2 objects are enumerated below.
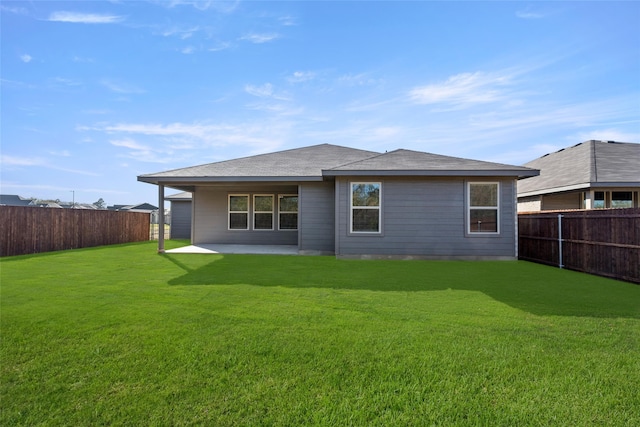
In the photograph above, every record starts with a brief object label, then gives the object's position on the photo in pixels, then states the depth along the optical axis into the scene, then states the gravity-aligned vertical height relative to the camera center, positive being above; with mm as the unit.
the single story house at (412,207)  9023 +415
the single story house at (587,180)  11484 +1641
